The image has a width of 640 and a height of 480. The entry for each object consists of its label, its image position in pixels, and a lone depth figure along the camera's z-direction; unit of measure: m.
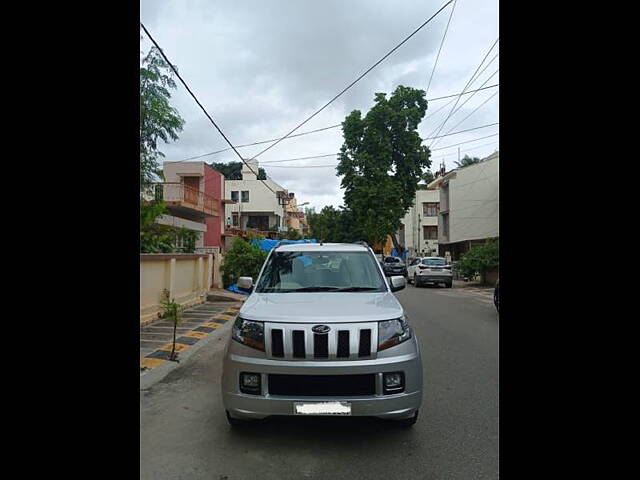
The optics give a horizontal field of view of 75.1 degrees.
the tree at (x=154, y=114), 7.48
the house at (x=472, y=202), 31.72
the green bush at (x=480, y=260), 19.48
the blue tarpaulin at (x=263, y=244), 16.99
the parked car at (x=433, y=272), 20.36
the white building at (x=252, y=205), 46.47
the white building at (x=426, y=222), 45.94
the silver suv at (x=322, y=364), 3.03
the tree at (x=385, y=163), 30.67
